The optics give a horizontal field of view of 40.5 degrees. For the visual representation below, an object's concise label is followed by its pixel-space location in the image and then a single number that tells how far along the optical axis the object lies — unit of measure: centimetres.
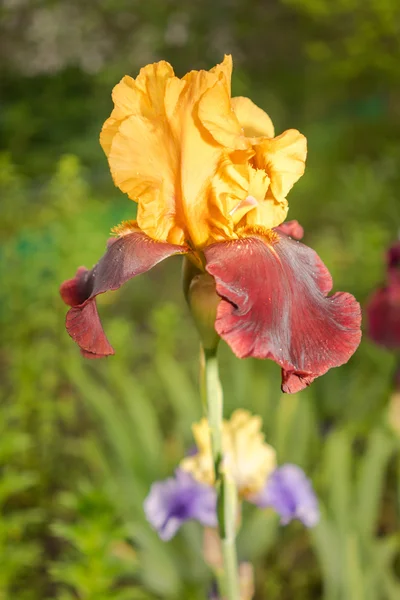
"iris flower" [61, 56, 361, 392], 54
